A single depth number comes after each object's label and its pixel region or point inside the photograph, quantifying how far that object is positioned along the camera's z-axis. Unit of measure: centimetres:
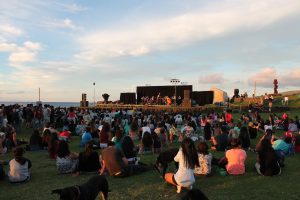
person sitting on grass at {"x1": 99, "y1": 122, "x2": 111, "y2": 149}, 1255
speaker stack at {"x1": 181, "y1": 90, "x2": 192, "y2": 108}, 3494
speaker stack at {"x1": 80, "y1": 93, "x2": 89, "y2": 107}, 4356
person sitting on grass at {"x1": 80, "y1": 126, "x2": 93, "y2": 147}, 1306
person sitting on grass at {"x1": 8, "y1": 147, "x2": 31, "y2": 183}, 800
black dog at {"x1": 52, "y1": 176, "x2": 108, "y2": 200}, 469
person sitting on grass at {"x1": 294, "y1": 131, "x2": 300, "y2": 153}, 1103
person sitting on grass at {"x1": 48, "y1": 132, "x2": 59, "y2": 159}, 1083
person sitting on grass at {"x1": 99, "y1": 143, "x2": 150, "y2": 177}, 794
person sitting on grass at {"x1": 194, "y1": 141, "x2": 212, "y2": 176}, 782
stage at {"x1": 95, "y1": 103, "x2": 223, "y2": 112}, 3319
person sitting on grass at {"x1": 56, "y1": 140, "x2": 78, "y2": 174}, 857
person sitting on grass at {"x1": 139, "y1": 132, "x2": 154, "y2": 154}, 1131
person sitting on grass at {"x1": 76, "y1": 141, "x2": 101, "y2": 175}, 843
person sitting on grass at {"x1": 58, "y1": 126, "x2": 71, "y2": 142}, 1440
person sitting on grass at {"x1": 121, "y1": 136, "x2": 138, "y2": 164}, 877
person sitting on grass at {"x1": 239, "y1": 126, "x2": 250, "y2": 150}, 1152
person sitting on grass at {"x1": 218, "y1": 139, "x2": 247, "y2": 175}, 798
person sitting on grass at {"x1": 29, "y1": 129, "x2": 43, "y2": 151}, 1308
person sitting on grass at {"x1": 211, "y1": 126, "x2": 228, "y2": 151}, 1151
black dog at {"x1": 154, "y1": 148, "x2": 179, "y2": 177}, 756
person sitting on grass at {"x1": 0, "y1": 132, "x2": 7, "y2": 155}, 1199
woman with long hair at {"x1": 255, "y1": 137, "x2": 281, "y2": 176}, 769
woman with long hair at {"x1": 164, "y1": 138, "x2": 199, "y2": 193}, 644
